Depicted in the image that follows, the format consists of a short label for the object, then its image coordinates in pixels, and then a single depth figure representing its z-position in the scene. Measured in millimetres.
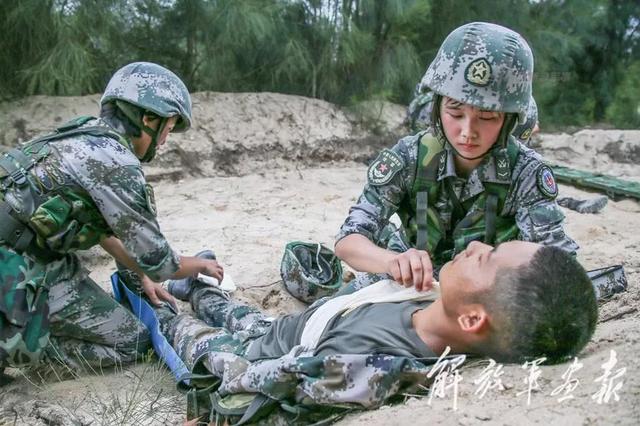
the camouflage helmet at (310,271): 3729
